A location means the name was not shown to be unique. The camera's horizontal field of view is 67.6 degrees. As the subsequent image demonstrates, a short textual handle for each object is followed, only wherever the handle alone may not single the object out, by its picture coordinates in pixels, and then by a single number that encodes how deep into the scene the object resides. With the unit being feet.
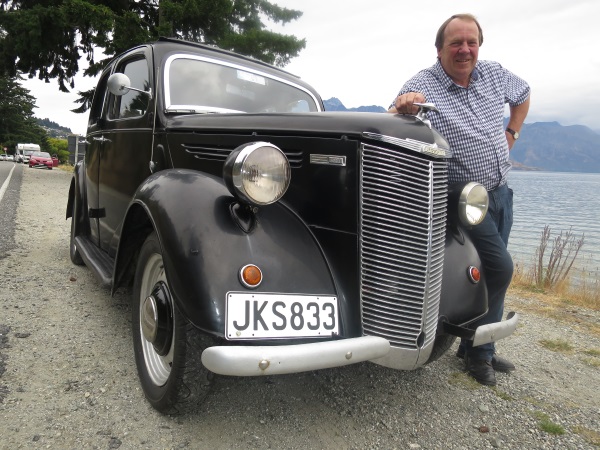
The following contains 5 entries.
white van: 132.46
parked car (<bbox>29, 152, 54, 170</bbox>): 104.55
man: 8.63
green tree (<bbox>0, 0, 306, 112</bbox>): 44.04
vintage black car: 5.84
